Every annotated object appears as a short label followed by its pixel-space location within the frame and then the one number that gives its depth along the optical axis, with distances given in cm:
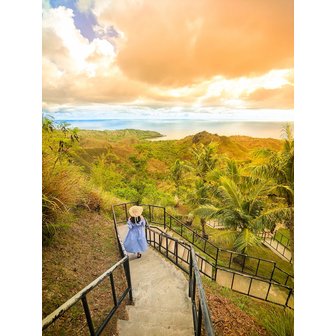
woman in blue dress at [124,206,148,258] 320
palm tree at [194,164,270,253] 504
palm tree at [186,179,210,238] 700
